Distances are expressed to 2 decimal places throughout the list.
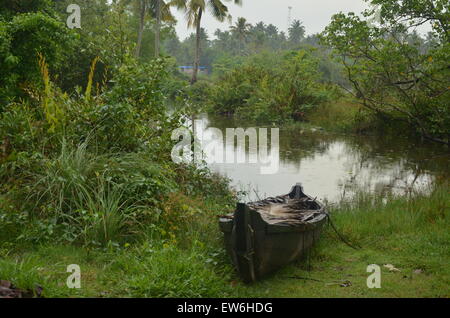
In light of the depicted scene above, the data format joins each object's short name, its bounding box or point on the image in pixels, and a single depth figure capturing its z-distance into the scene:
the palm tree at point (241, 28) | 61.31
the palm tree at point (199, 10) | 33.75
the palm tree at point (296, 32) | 77.31
